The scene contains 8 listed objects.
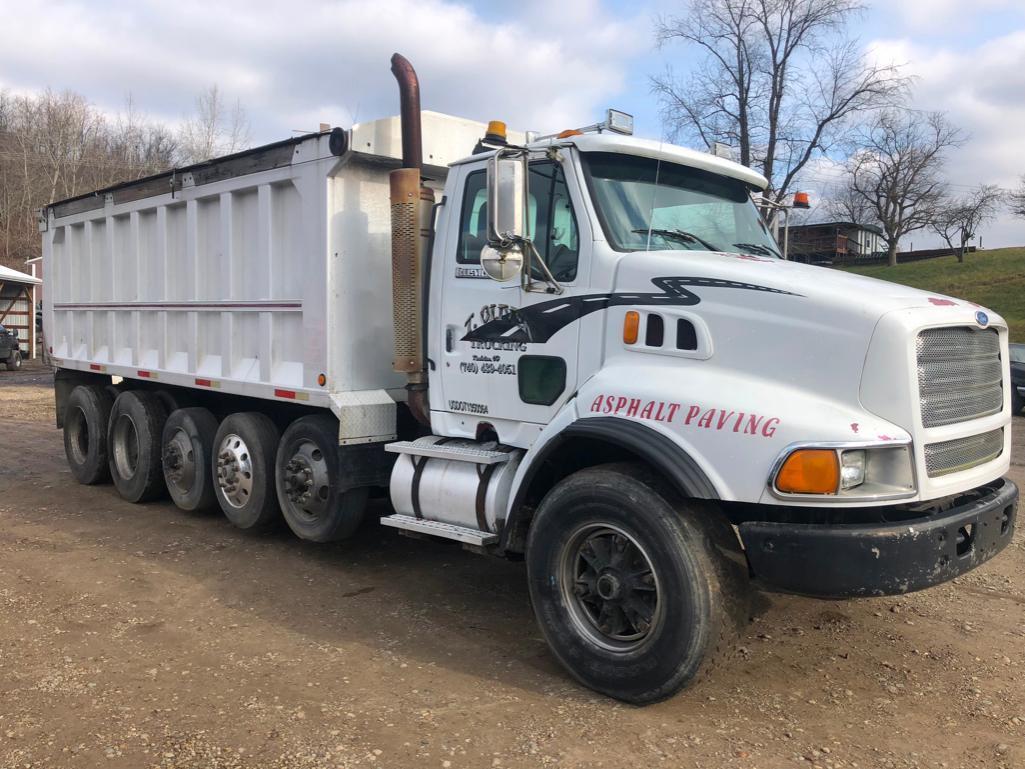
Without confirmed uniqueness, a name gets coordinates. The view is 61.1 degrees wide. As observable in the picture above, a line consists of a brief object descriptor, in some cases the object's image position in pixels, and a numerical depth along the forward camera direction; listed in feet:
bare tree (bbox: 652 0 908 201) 79.36
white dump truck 12.03
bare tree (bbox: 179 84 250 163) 143.43
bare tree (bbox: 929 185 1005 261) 188.14
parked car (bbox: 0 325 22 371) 89.44
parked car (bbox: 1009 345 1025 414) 58.80
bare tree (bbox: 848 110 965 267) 173.17
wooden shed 105.70
